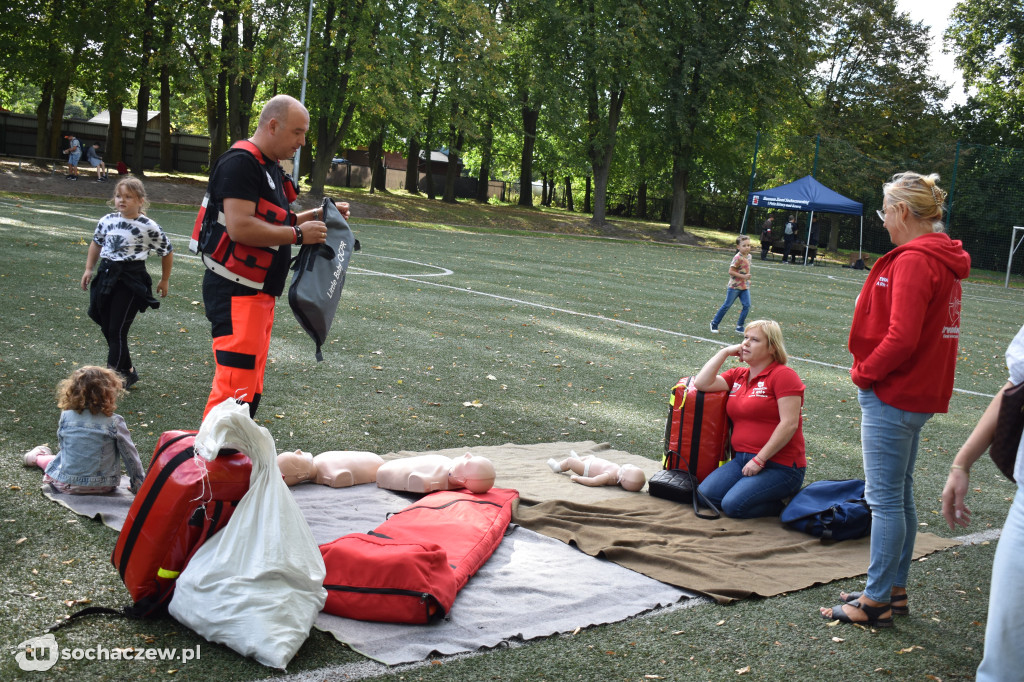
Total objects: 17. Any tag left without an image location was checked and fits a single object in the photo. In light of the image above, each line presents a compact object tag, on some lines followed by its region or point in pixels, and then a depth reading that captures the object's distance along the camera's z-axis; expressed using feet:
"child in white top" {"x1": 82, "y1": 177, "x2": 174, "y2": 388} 22.66
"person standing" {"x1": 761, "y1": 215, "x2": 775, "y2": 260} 122.01
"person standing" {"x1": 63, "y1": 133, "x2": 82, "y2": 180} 105.19
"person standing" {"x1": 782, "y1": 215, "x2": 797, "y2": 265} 121.39
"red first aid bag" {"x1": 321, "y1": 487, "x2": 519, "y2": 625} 12.03
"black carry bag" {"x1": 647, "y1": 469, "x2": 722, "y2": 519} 18.52
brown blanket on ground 14.70
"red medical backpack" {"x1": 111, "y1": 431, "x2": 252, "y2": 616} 11.37
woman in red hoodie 12.85
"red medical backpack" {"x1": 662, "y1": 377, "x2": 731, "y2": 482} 19.08
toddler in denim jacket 15.52
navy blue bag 17.06
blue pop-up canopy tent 112.06
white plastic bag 10.71
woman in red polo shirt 17.67
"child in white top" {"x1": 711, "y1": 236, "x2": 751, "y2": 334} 44.01
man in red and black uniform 13.99
